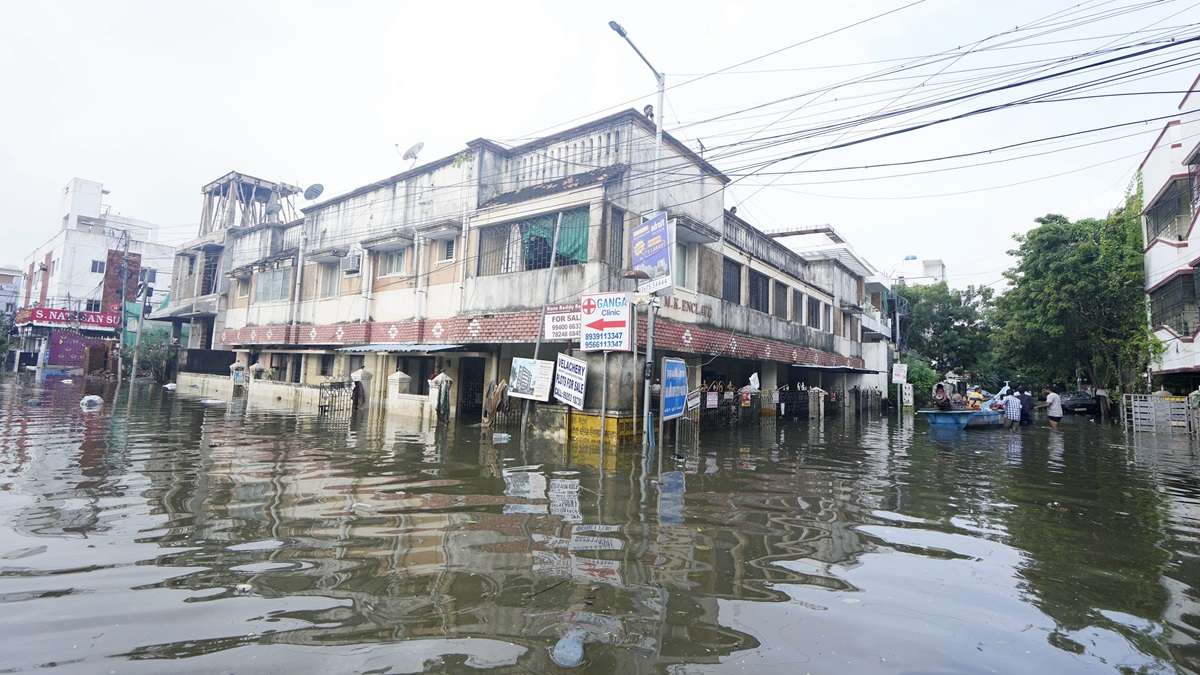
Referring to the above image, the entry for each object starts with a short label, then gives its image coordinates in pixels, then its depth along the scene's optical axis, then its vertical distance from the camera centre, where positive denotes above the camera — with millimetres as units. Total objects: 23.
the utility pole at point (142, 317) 30897 +2852
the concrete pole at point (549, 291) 14227 +2496
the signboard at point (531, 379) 14477 +118
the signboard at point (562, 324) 14359 +1566
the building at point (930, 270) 69344 +16578
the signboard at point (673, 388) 12344 +33
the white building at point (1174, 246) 20391 +6238
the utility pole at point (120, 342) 32872 +1649
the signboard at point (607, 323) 13102 +1508
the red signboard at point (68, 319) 39438 +3345
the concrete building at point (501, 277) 15203 +3749
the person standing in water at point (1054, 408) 22766 -130
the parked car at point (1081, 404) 33544 +124
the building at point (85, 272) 42125 +7985
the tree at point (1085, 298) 25734 +5175
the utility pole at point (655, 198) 11953 +5008
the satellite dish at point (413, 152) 22192 +8942
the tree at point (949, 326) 44312 +5963
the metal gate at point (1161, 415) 18922 -208
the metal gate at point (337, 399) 19000 -791
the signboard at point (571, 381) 13719 +112
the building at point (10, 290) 53750 +7025
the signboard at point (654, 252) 11906 +2967
